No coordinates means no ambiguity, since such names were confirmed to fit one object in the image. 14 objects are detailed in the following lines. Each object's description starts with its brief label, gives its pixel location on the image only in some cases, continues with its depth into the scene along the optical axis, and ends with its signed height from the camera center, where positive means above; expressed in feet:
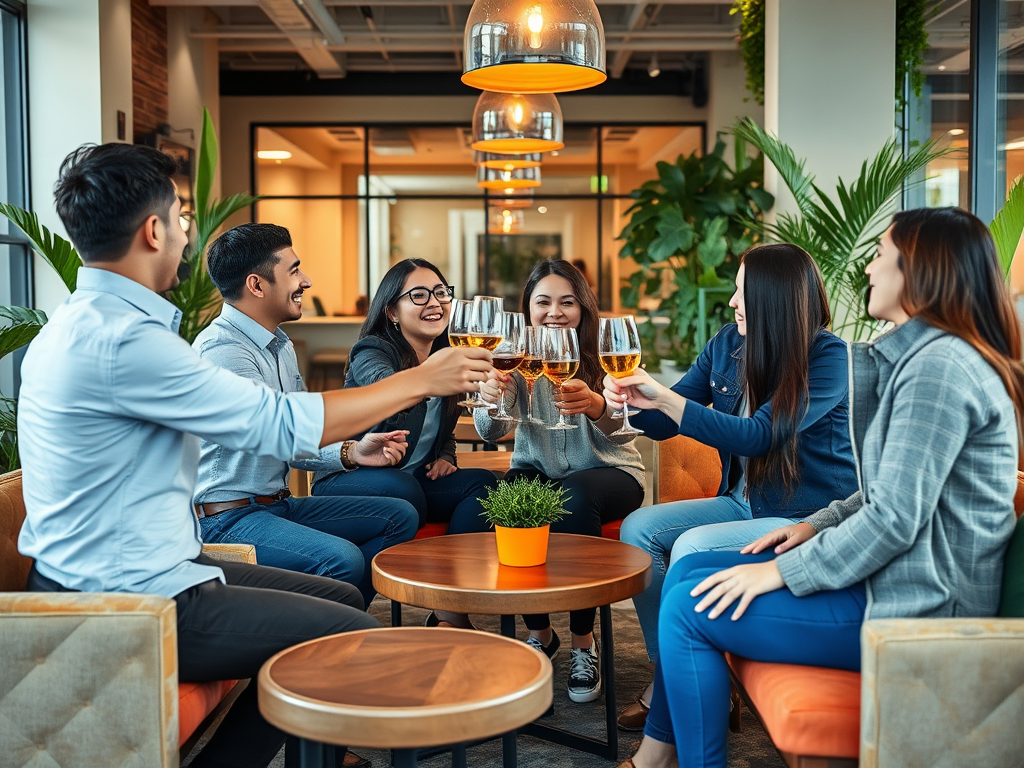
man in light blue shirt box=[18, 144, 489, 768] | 5.44 -0.60
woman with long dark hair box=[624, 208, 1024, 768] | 5.43 -1.06
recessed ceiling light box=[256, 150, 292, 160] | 36.83 +5.95
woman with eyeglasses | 10.71 -0.55
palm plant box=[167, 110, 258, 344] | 15.89 +1.08
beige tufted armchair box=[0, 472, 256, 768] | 5.30 -1.97
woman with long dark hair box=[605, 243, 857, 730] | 7.95 -0.80
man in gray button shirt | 8.36 -1.39
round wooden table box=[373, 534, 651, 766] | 6.50 -1.86
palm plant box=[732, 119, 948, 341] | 15.39 +1.52
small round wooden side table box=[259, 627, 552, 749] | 4.39 -1.77
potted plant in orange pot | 7.13 -1.49
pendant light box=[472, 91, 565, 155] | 16.14 +3.14
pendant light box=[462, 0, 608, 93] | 9.33 +2.62
